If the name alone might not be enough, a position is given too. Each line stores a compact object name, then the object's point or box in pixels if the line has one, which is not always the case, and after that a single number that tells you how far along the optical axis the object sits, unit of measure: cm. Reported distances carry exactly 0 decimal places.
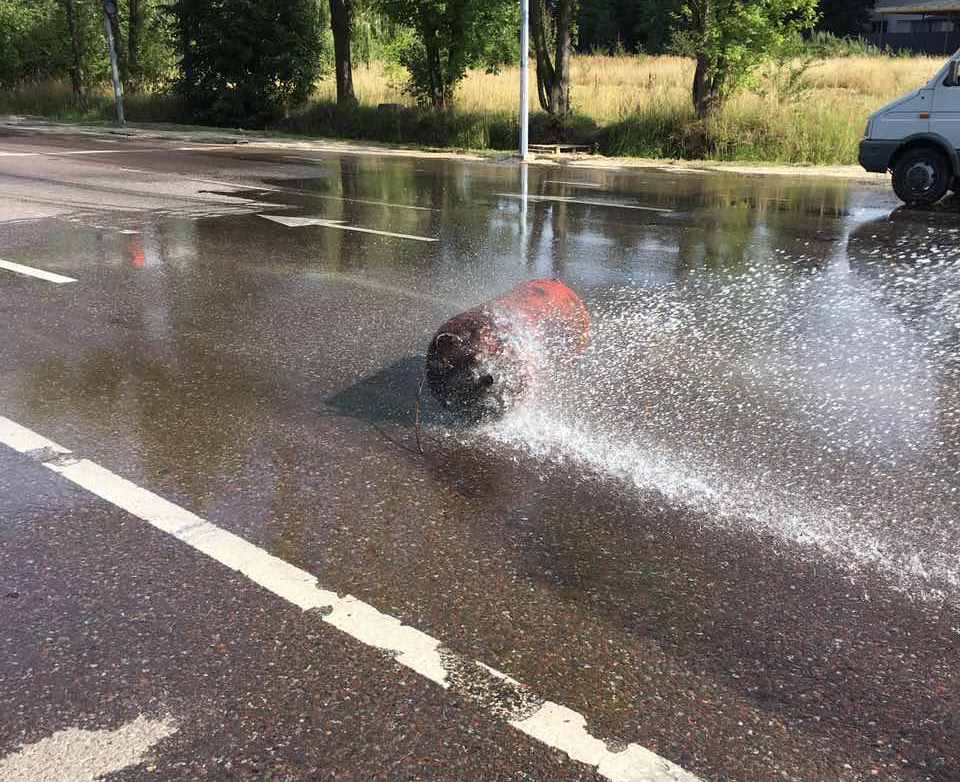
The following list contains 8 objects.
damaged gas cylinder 445
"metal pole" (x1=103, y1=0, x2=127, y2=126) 2773
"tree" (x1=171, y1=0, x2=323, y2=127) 2764
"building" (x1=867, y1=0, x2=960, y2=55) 4594
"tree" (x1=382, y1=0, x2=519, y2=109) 2267
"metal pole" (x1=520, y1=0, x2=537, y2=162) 1783
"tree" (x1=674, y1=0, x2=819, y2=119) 1870
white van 1209
